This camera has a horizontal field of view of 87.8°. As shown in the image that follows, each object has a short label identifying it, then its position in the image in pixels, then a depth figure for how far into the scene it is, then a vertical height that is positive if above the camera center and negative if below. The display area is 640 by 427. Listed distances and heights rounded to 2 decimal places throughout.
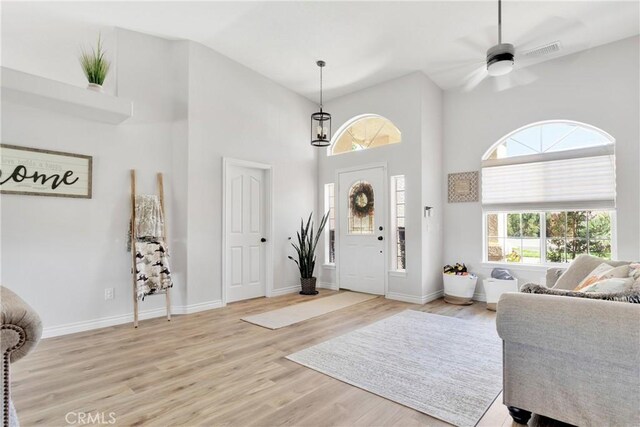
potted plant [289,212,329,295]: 5.24 -0.59
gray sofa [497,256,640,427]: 1.50 -0.69
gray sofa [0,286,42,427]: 1.00 -0.35
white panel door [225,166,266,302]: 4.65 -0.19
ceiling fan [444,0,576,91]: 2.85 +1.99
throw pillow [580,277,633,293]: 1.80 -0.37
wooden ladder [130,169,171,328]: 3.61 -0.20
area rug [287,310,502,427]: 2.05 -1.13
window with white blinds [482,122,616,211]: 3.98 +0.63
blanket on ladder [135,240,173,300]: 3.67 -0.53
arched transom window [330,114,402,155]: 5.16 +1.39
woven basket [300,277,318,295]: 5.22 -1.05
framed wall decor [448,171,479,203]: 4.88 +0.48
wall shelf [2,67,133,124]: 2.89 +1.14
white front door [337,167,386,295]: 5.12 -0.18
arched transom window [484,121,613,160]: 4.07 +1.03
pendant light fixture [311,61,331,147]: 4.51 +1.17
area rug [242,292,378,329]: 3.73 -1.15
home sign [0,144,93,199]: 3.08 +0.47
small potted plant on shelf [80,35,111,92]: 3.38 +1.53
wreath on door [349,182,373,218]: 5.27 +0.31
